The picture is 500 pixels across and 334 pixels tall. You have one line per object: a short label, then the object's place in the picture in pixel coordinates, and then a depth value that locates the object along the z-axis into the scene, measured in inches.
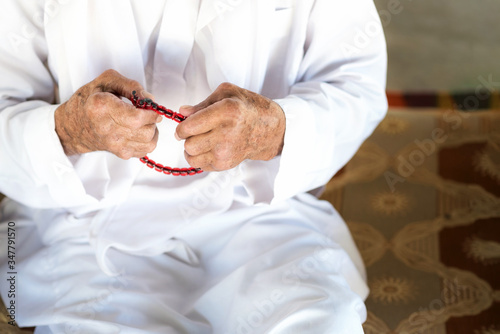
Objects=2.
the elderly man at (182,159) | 46.5
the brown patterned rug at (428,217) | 55.0
